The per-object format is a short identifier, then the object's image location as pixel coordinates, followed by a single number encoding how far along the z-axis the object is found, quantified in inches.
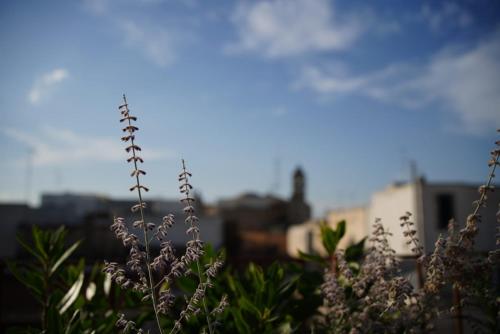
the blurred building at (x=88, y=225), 1206.3
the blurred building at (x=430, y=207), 879.1
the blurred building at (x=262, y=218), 1486.6
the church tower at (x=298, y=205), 1867.6
